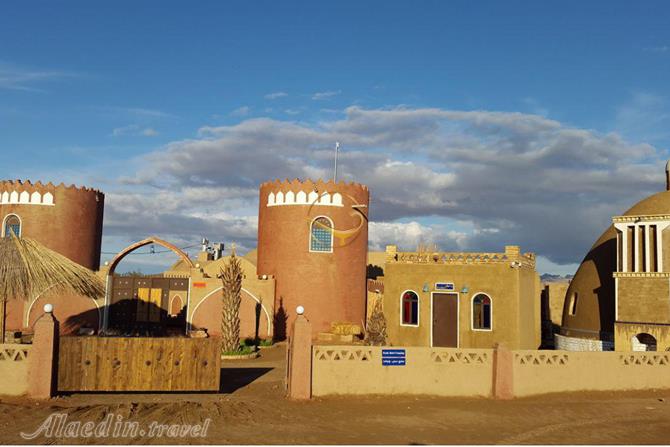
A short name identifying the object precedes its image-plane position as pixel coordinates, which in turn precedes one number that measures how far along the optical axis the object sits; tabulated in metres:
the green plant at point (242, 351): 22.94
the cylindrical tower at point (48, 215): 28.16
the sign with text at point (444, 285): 24.00
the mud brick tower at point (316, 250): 27.70
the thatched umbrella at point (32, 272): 16.91
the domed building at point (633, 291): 21.27
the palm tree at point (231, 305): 23.55
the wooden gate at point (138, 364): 14.67
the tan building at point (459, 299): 23.17
